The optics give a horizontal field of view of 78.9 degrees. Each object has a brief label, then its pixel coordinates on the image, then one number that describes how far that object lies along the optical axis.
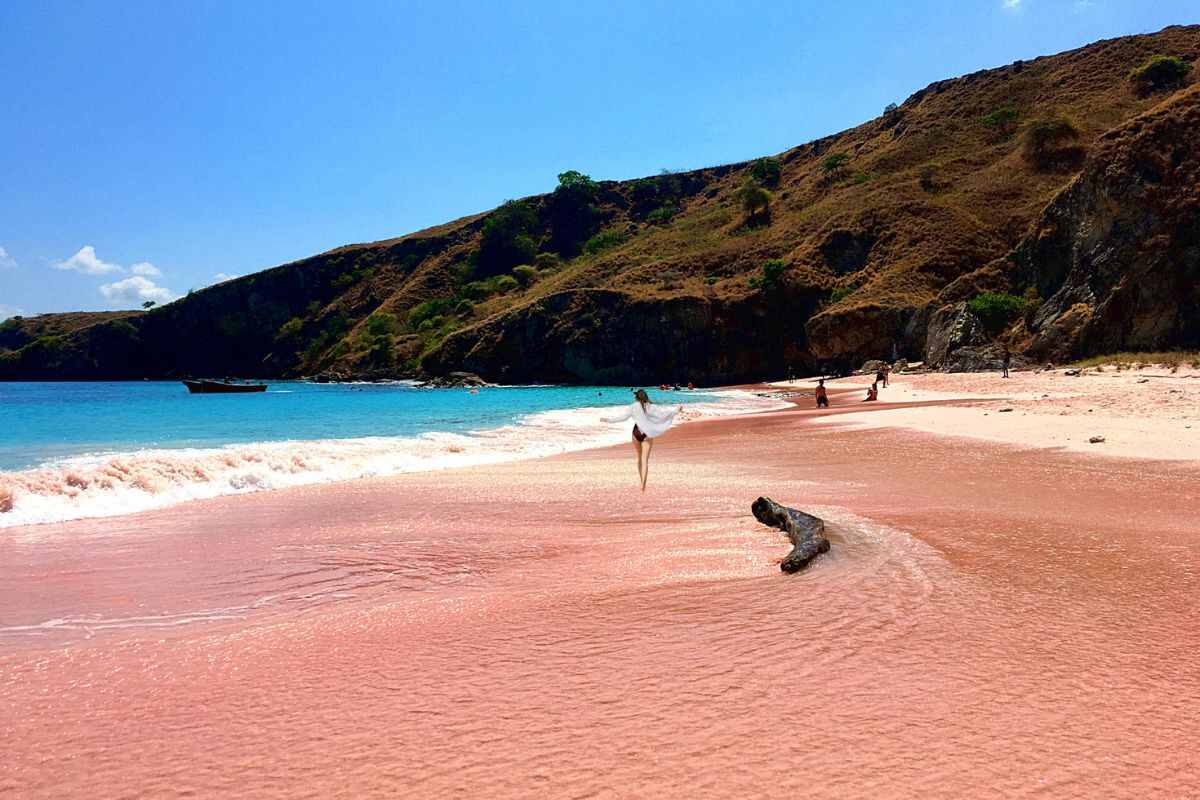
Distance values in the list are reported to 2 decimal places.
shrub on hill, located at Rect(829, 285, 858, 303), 70.69
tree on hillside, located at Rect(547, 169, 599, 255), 130.00
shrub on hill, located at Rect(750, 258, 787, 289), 75.19
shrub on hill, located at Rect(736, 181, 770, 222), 97.62
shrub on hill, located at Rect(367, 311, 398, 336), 109.49
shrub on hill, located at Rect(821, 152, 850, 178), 95.38
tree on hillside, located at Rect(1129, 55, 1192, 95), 78.06
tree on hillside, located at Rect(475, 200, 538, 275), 122.06
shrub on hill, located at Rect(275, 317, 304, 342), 123.62
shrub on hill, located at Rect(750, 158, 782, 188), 114.06
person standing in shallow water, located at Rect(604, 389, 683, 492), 6.14
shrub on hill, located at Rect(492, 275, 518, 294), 111.50
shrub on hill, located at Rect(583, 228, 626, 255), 115.44
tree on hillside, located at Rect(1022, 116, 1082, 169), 73.56
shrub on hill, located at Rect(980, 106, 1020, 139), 85.81
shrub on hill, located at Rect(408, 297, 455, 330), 109.12
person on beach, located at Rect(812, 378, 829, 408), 30.68
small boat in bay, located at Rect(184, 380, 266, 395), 68.79
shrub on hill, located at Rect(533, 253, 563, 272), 119.19
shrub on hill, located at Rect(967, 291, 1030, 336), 53.59
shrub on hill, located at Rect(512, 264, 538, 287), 112.69
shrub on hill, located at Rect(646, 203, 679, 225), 122.50
